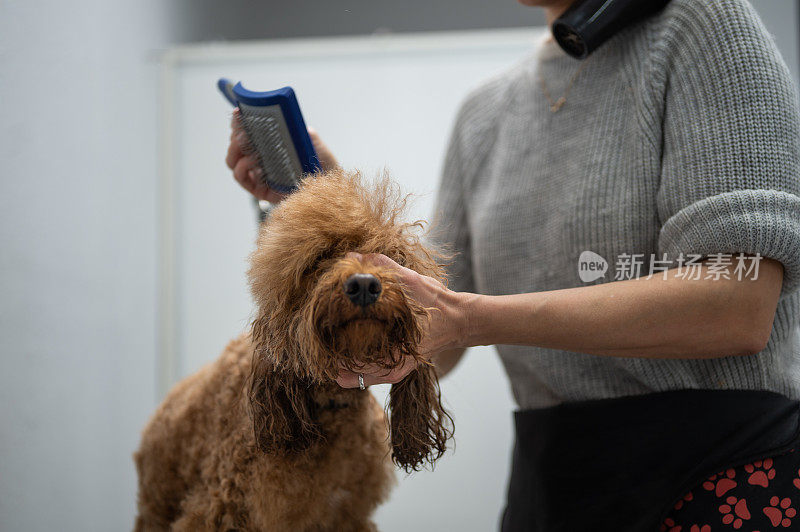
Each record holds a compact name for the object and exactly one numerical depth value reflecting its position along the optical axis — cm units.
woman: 77
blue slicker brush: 76
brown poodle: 67
